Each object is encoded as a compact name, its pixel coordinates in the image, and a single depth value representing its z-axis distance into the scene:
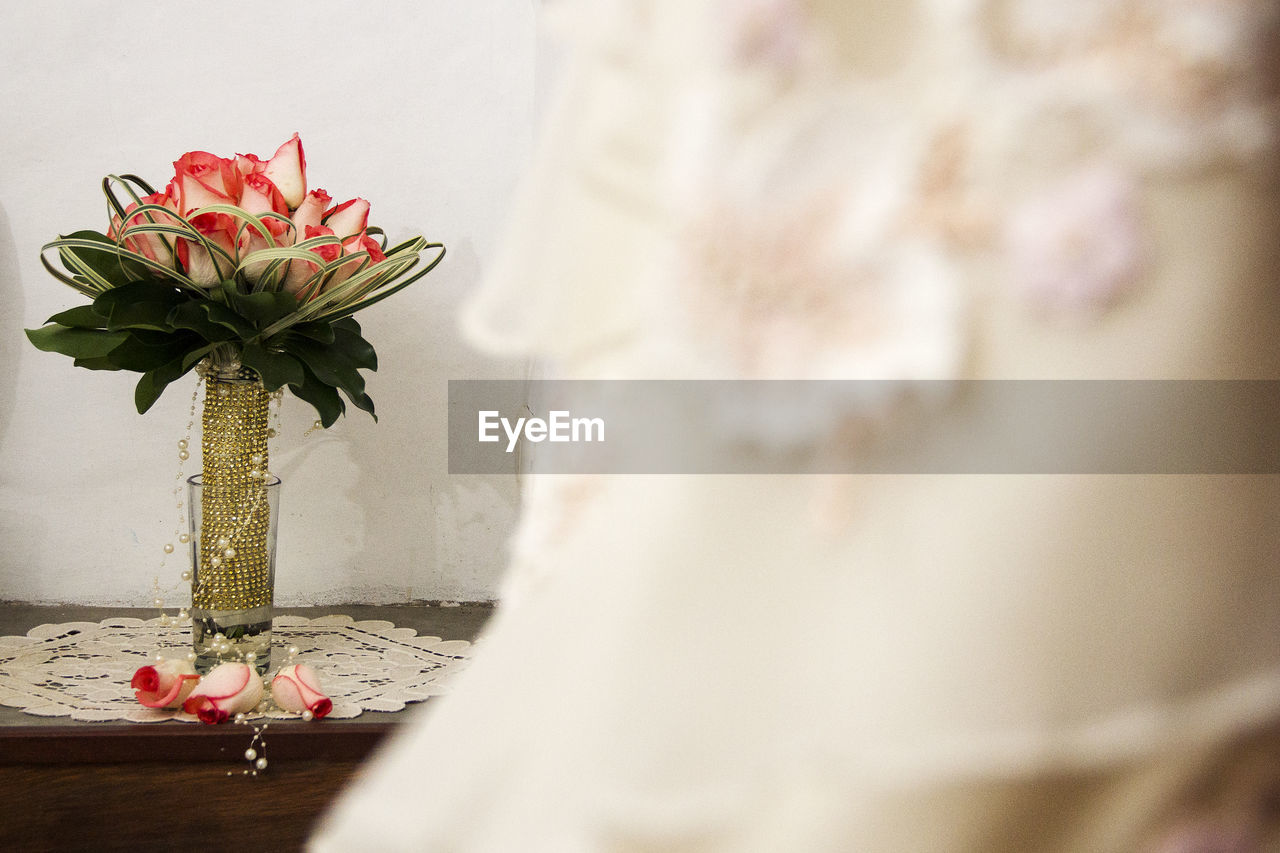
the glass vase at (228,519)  0.92
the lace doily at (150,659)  0.87
